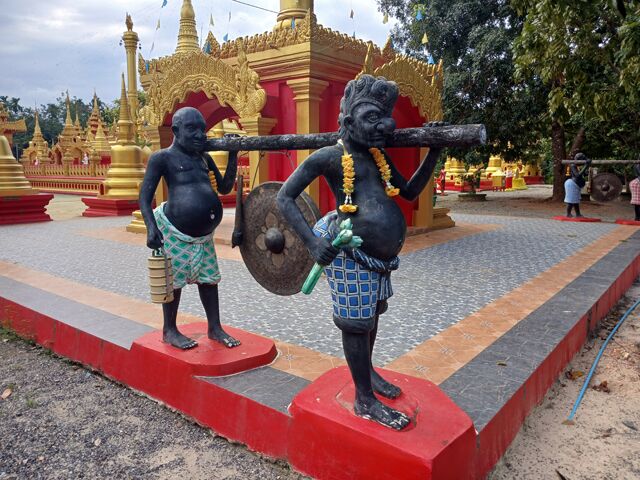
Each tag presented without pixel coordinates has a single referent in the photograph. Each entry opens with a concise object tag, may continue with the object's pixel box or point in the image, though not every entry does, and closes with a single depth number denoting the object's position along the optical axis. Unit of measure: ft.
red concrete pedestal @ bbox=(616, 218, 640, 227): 37.71
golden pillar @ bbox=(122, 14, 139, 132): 50.80
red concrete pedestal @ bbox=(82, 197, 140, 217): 45.62
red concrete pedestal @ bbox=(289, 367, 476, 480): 7.02
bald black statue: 10.34
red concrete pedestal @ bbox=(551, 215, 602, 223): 40.78
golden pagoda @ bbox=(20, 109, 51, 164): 104.12
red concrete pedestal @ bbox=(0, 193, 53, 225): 39.09
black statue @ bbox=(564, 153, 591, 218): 39.68
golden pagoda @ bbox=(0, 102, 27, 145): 88.72
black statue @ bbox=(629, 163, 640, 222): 38.34
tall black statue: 7.55
